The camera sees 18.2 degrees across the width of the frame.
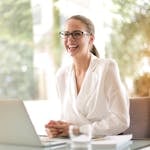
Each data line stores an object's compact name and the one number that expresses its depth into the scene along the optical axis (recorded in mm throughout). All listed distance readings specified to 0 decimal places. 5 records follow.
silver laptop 1831
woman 2204
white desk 1908
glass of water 1839
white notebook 1866
